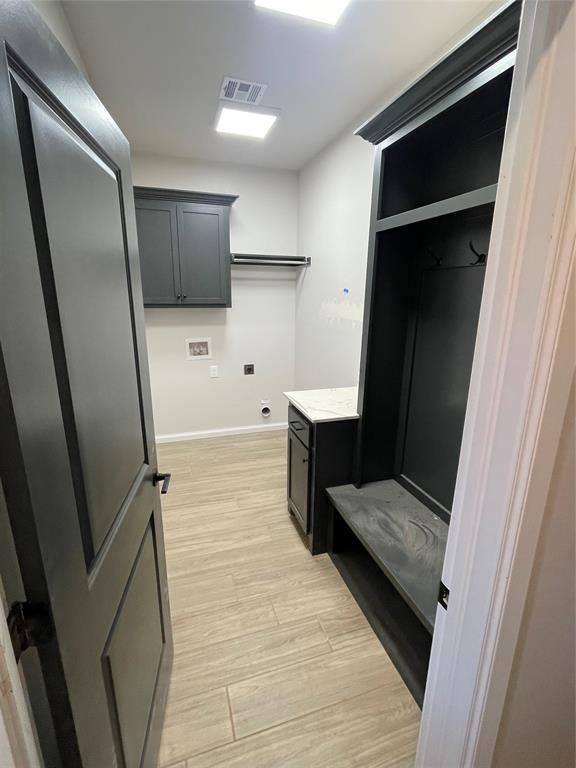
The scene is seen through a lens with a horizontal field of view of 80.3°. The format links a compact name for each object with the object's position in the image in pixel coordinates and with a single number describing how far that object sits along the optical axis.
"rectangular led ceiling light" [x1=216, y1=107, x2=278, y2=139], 2.49
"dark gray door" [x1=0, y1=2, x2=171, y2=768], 0.50
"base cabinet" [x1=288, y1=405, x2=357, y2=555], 2.00
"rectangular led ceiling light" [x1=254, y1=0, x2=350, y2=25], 1.54
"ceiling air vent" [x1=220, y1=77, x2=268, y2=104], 2.11
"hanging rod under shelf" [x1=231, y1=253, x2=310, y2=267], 3.54
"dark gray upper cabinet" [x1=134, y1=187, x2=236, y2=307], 3.11
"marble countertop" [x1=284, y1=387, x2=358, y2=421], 2.00
